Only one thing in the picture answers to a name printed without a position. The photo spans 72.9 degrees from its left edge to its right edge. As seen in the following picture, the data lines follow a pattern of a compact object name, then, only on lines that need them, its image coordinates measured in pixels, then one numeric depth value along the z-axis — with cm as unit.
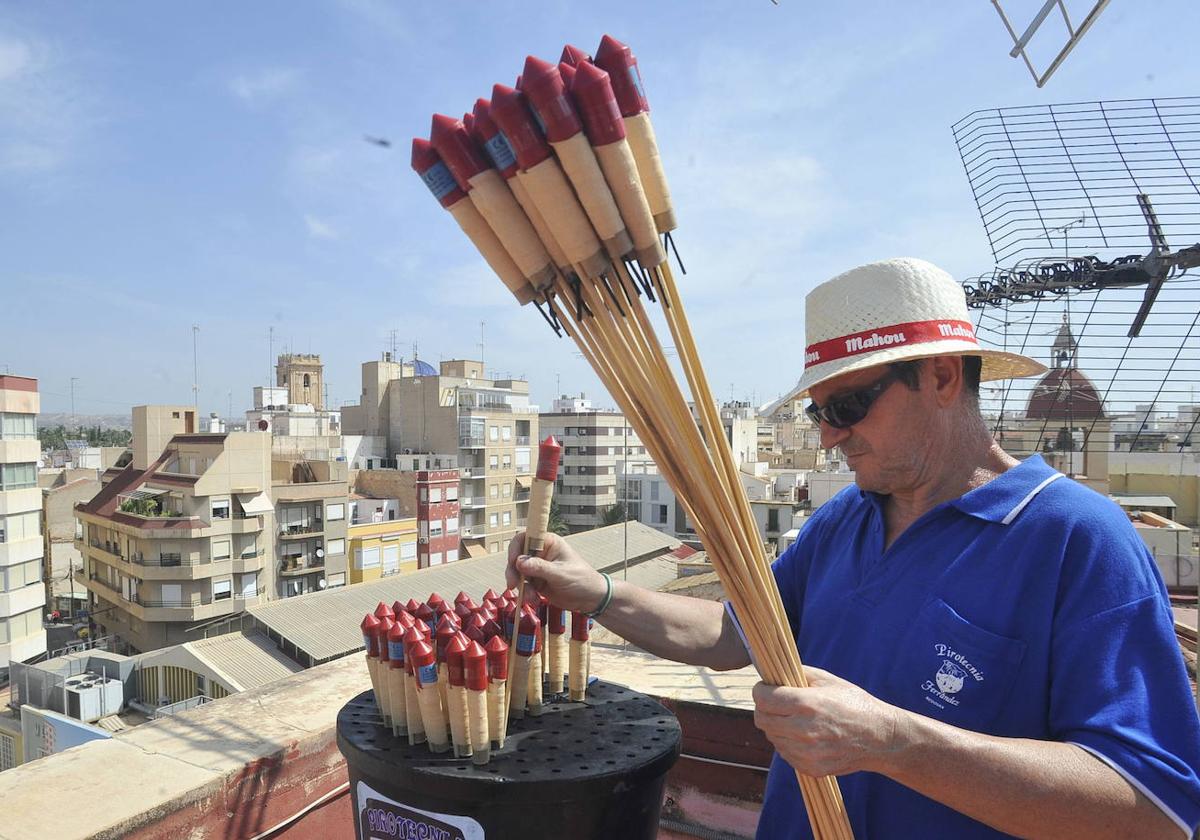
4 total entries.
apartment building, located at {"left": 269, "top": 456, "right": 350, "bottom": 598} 2845
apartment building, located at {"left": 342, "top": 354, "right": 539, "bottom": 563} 3669
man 107
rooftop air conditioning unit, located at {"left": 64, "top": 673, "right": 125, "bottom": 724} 1644
